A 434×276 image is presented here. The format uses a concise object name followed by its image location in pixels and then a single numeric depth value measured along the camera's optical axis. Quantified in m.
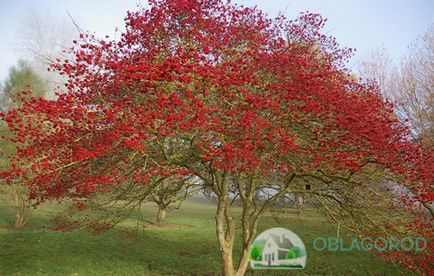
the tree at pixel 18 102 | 21.14
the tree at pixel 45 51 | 36.56
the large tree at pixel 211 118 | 7.35
